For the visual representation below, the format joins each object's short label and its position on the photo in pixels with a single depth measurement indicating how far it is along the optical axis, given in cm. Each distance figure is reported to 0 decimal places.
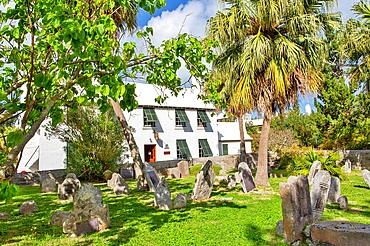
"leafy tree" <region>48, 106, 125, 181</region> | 1576
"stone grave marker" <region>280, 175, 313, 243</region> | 523
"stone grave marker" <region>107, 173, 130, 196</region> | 1143
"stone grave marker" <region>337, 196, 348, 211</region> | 778
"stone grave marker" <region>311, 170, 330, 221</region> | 664
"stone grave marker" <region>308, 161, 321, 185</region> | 1216
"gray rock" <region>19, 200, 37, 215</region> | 827
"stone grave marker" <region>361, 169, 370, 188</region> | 1124
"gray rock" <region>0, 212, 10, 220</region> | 753
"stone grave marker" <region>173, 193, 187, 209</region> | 872
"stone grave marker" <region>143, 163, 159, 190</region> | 1220
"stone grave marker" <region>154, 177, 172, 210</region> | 855
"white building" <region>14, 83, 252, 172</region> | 1964
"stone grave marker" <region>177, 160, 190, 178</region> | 1816
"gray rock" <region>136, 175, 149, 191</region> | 1242
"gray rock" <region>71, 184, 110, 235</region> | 630
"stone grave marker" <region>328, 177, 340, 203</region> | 878
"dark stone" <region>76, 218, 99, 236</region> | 606
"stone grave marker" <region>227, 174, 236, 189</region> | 1243
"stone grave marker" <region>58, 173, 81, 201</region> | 1044
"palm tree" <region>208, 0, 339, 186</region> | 1089
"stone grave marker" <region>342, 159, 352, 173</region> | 1773
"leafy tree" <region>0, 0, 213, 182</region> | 324
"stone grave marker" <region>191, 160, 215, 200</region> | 984
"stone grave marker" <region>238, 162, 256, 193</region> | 1113
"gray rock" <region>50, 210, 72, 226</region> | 678
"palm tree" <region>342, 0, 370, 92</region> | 1265
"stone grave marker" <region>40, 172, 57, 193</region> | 1273
